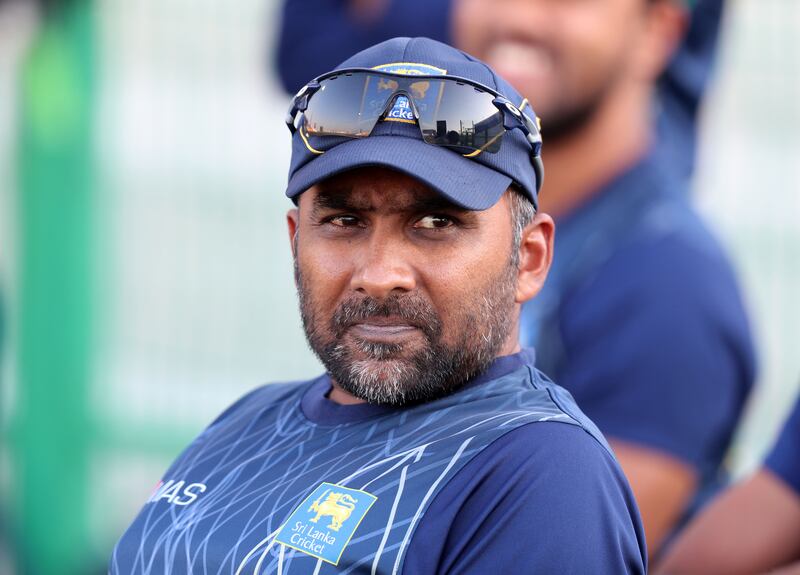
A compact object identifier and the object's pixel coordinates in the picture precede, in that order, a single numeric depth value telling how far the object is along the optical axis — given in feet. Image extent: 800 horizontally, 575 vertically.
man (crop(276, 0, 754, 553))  20.92
